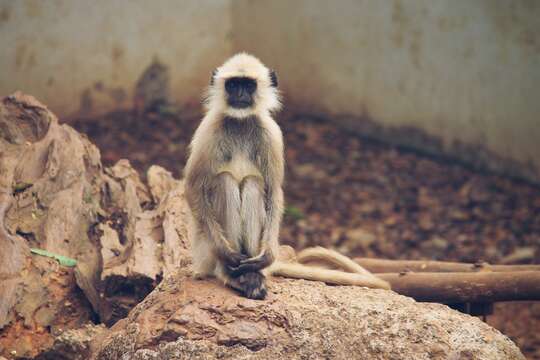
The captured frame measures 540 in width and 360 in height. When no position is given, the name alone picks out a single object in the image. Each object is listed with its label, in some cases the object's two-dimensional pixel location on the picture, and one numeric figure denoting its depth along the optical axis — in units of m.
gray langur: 11.71
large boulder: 10.55
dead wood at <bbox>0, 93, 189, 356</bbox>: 12.84
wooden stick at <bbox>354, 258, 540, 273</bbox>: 13.89
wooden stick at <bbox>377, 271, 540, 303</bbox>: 13.05
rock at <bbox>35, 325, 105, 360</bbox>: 12.05
